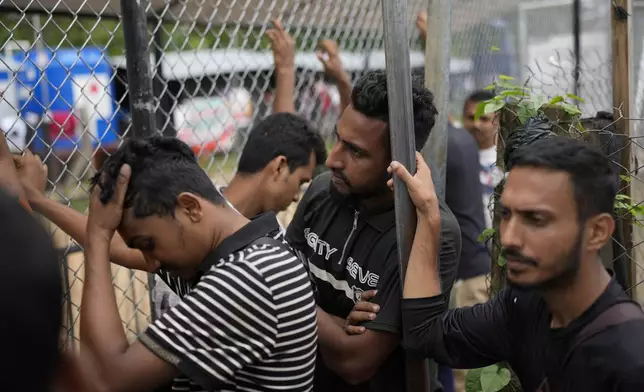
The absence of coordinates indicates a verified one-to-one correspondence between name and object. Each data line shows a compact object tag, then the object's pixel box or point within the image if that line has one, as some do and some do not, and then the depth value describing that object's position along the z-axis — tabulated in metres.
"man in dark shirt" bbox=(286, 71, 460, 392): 2.45
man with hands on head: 1.92
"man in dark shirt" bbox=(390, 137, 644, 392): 1.85
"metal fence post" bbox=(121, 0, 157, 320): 2.86
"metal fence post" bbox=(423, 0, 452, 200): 2.86
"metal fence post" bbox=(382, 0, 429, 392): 2.30
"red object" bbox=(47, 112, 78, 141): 10.77
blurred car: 4.97
